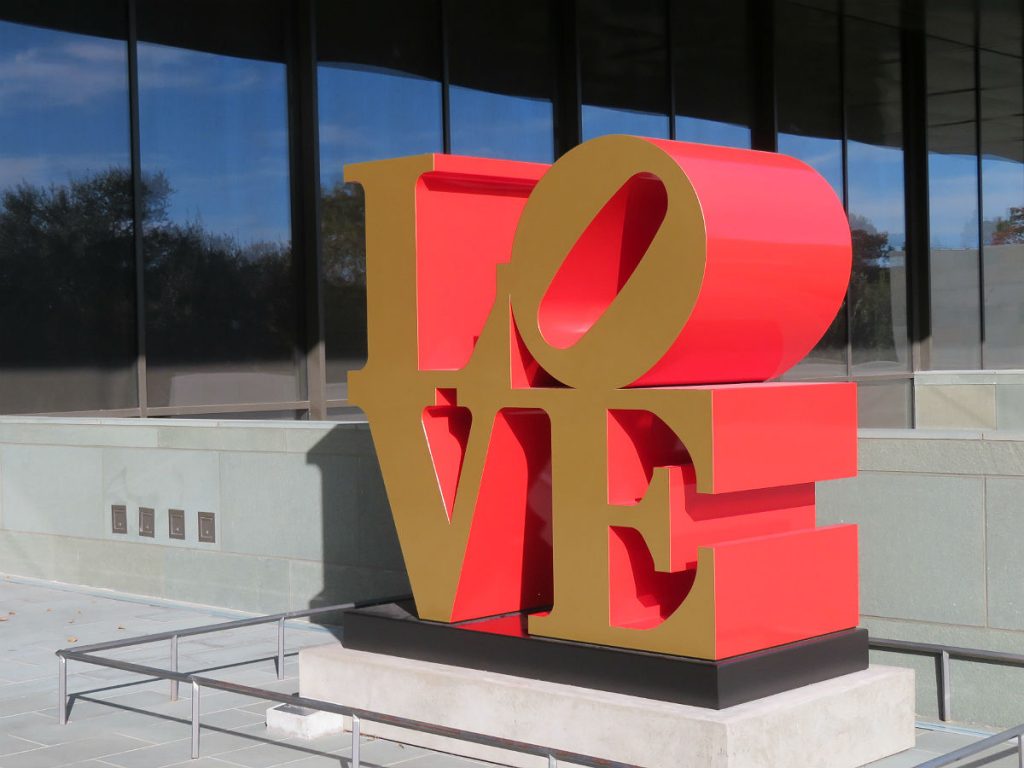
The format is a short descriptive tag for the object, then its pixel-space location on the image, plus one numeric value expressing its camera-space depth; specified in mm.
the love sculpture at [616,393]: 7113
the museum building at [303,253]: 8797
